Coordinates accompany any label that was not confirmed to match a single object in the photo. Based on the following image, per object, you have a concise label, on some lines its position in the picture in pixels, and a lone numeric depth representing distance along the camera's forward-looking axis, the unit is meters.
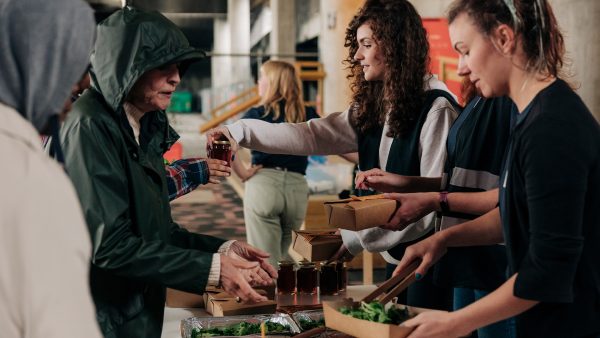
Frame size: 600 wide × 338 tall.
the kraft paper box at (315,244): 2.84
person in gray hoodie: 0.95
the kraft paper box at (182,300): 3.00
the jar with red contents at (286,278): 2.97
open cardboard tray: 1.80
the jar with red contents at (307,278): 2.97
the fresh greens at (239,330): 2.43
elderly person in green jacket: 1.97
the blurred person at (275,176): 5.50
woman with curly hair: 2.80
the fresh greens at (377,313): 1.99
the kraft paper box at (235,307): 2.66
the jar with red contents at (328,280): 2.98
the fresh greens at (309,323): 2.49
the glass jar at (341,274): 2.99
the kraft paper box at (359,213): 2.36
